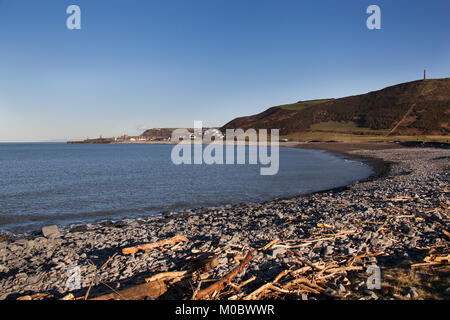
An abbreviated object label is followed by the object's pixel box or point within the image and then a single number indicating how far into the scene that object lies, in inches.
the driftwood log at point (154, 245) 328.5
